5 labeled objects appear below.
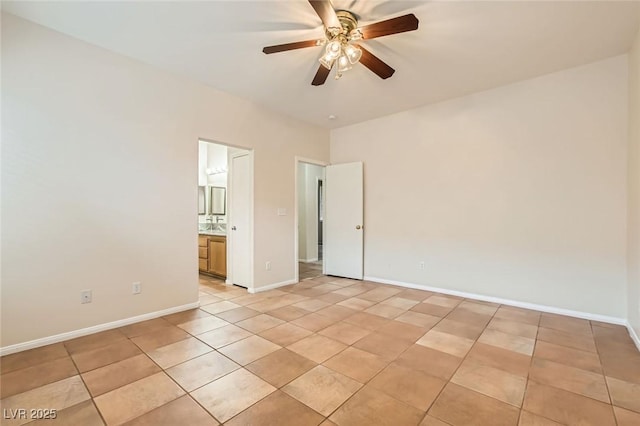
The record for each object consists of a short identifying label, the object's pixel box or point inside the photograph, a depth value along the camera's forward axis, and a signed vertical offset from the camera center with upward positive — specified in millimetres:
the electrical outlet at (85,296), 2742 -805
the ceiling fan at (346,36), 2025 +1414
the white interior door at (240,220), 4398 -101
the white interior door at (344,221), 5082 -132
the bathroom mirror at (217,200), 6361 +307
